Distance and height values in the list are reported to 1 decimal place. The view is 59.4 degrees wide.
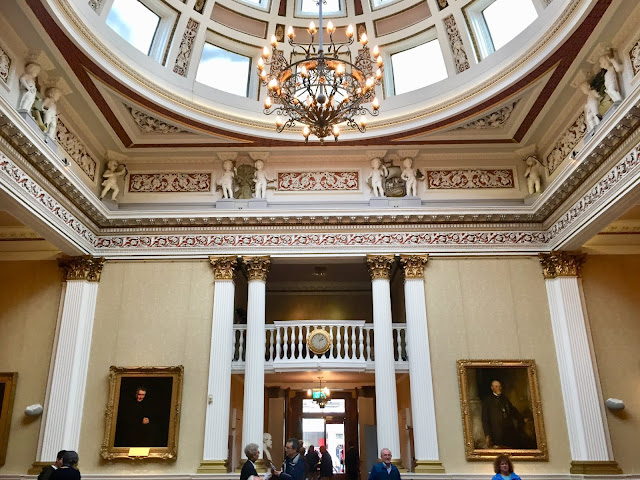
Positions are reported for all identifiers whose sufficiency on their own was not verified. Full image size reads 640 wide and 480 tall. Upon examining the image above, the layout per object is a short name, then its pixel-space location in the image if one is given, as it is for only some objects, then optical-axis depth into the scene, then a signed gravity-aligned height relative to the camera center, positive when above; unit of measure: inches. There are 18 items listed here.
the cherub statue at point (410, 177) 486.0 +211.7
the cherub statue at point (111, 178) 477.0 +210.6
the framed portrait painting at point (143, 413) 425.1 +18.5
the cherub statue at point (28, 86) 354.0 +212.6
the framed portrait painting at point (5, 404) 419.8 +26.2
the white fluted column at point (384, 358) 427.5 +57.9
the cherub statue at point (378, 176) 487.2 +214.5
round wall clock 468.8 +75.3
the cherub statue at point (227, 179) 489.1 +212.9
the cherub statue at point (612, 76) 347.6 +212.3
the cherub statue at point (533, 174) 474.3 +208.5
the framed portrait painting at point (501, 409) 420.2 +17.5
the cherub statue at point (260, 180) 489.4 +212.8
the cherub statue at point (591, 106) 376.8 +209.7
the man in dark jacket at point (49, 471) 255.1 -13.7
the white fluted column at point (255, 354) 431.5 +62.8
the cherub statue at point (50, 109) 385.4 +215.6
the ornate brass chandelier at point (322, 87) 289.0 +175.3
